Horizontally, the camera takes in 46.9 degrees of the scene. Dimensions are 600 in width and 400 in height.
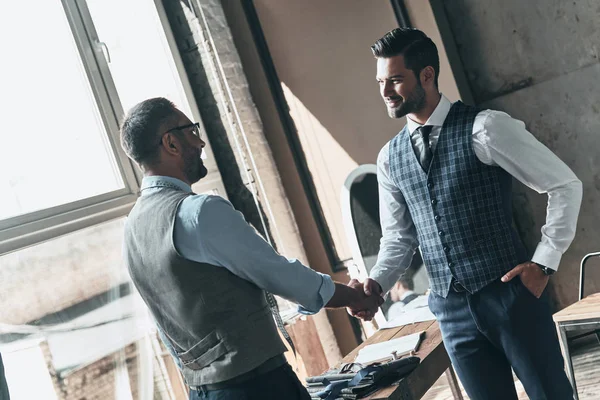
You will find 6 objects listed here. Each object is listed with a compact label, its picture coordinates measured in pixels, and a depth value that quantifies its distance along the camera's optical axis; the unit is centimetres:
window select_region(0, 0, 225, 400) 318
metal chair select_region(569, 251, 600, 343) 297
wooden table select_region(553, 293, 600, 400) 260
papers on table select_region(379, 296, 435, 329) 291
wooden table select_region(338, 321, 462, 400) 210
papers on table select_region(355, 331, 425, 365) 241
